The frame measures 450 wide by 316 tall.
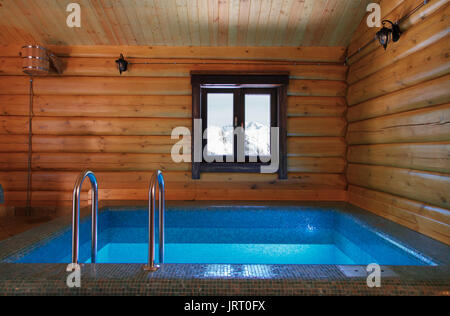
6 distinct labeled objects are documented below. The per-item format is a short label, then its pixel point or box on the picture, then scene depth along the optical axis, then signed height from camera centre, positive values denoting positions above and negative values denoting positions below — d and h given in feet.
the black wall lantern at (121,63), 11.93 +4.14
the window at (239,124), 12.81 +1.65
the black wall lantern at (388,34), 8.46 +3.98
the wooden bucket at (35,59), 10.84 +3.94
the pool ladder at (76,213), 5.04 -1.04
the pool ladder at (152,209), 4.98 -0.98
